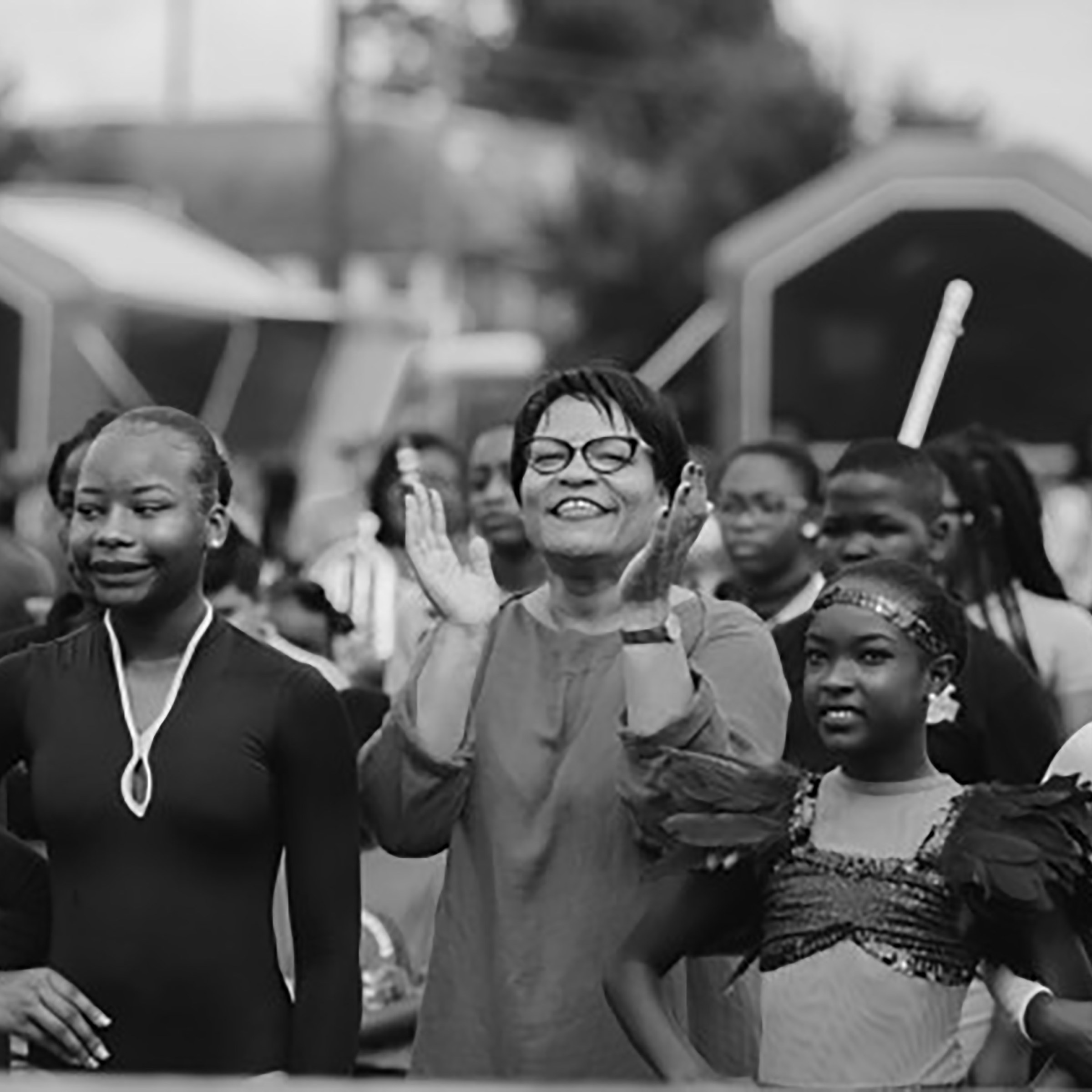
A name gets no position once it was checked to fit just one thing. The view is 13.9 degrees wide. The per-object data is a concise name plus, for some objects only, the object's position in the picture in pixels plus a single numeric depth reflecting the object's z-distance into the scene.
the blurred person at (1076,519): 17.95
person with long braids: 10.02
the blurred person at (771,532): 11.15
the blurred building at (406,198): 88.14
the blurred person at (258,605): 9.11
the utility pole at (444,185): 87.83
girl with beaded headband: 6.23
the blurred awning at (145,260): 31.37
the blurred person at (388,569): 11.49
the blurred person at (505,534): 10.91
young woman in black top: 6.34
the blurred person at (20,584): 9.98
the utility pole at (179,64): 76.99
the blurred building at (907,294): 24.91
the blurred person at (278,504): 18.10
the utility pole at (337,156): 47.04
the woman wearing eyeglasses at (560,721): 6.74
